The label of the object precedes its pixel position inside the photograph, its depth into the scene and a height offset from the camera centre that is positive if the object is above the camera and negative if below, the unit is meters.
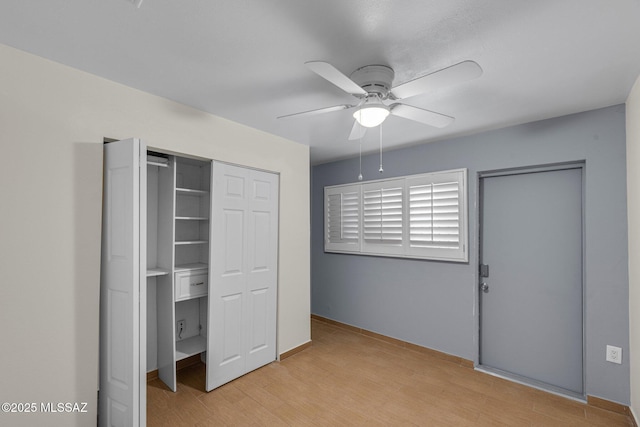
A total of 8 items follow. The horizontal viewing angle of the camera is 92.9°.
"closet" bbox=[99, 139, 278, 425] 1.90 -0.51
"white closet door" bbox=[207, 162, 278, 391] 2.78 -0.59
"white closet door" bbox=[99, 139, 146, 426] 1.87 -0.48
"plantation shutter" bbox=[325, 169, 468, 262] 3.32 -0.04
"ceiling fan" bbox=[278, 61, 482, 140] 1.48 +0.70
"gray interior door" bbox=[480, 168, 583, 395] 2.73 -0.61
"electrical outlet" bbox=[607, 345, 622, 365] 2.38 -1.10
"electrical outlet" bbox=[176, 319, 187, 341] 3.16 -1.20
